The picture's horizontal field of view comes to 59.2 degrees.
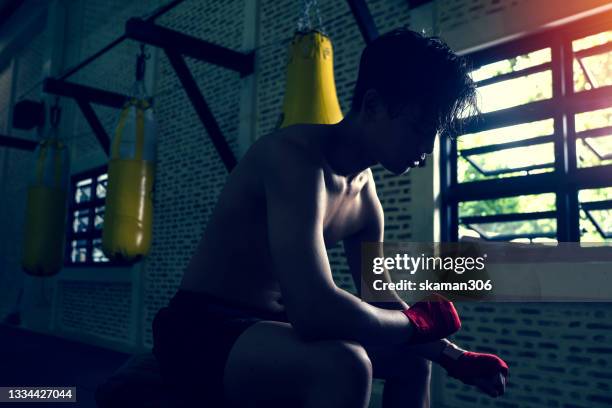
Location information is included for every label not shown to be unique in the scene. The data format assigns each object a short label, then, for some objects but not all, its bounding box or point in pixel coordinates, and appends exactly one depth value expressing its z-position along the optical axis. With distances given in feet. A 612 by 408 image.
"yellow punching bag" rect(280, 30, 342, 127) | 10.17
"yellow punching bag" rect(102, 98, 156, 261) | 15.01
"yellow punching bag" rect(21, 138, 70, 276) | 19.04
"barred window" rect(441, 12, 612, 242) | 10.62
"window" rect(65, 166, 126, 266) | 24.80
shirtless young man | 3.85
